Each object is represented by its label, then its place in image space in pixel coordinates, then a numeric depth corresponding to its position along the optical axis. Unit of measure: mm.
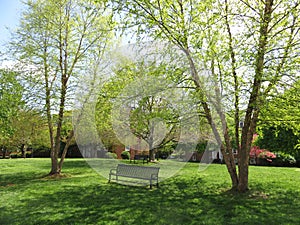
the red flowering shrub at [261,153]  16125
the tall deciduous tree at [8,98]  7902
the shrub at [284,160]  16266
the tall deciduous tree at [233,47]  6172
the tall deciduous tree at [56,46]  9875
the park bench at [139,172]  7945
